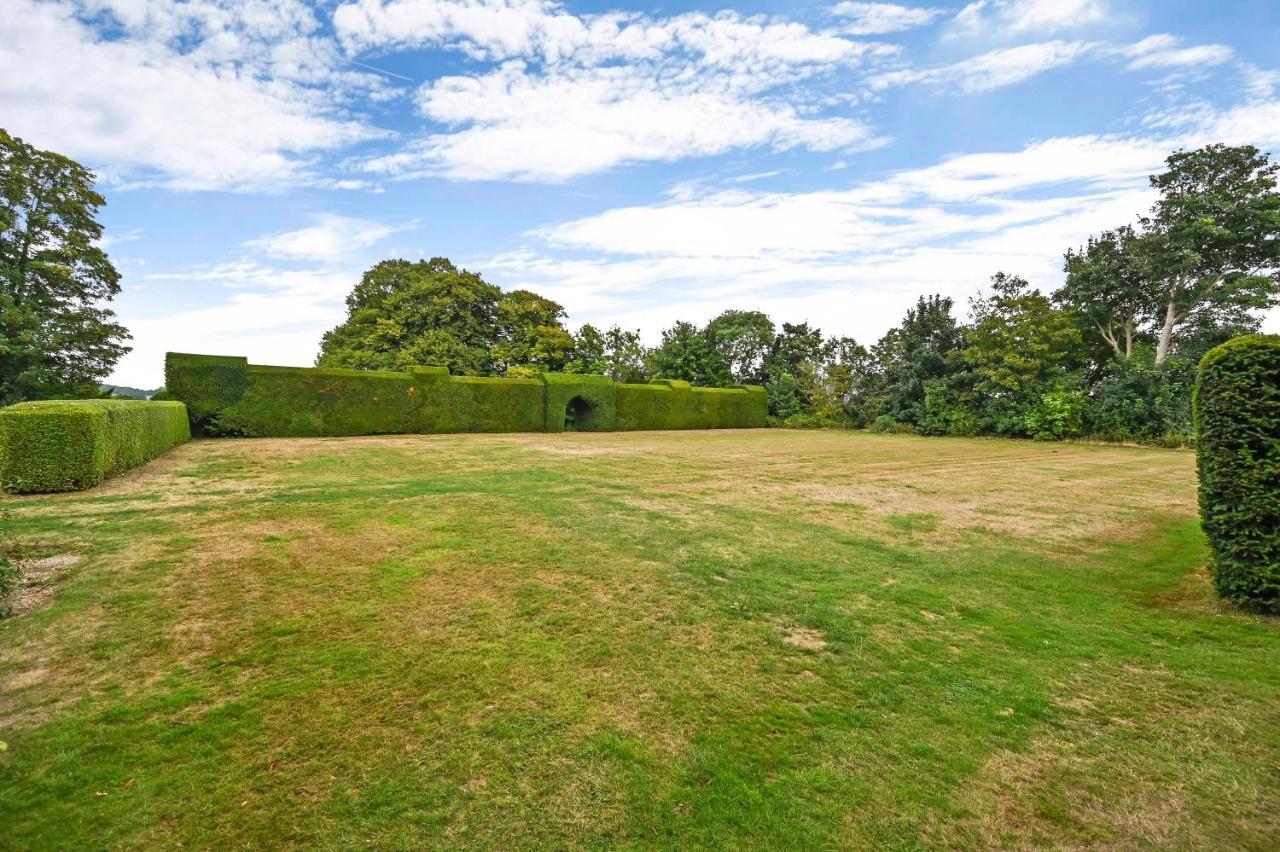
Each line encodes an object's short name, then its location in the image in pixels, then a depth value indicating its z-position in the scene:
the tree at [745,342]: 37.97
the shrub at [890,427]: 27.01
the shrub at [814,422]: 31.12
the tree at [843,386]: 30.50
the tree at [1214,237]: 20.92
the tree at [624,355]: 37.66
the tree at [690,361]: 37.12
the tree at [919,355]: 26.38
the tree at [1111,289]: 23.77
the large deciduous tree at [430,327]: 31.53
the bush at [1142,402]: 19.42
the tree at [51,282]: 16.83
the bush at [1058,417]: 21.58
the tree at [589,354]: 35.53
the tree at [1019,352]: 22.59
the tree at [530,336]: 34.34
